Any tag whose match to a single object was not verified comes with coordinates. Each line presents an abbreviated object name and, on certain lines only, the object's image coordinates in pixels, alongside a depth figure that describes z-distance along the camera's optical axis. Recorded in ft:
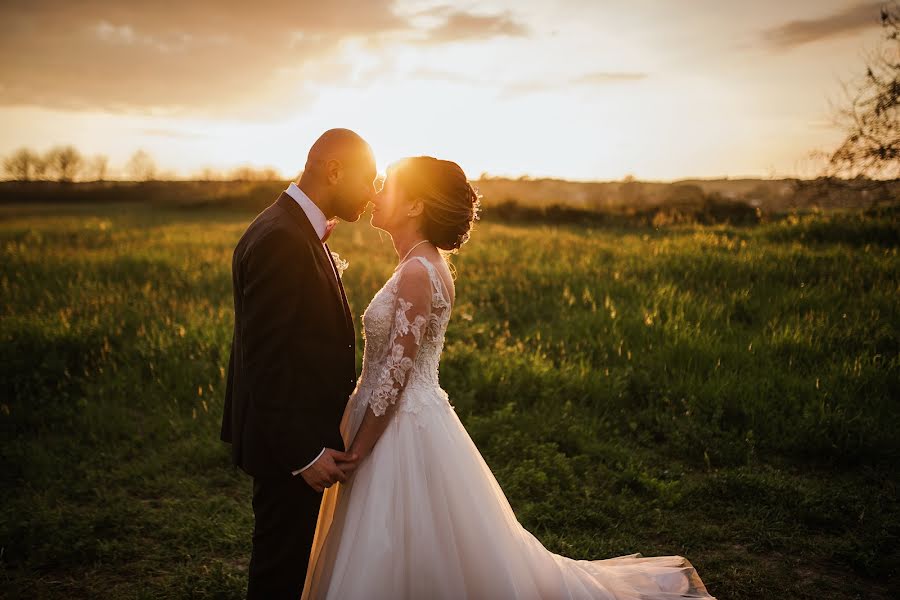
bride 10.41
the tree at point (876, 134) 42.60
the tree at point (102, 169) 195.83
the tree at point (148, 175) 165.13
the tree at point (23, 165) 185.37
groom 9.66
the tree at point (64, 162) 194.59
